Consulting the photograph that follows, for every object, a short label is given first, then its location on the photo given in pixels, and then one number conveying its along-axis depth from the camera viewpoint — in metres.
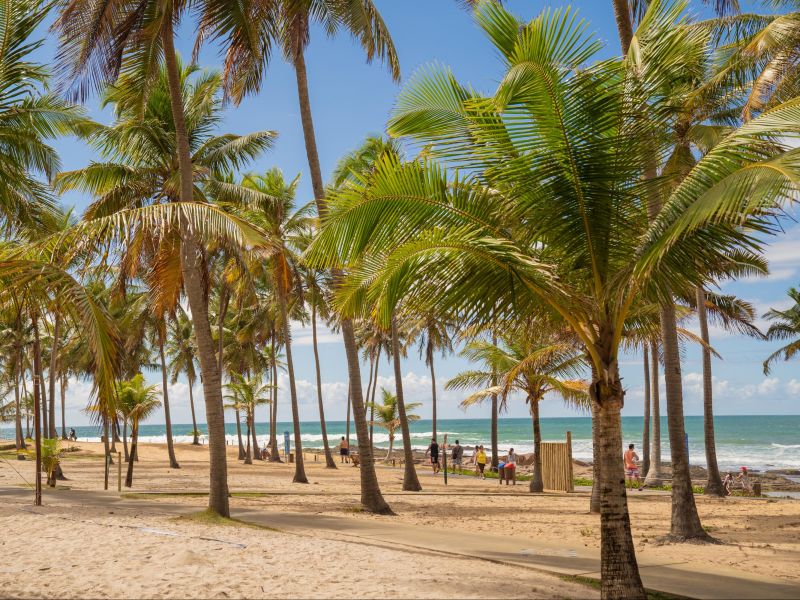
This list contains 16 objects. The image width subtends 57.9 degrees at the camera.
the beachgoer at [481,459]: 27.76
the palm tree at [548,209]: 6.60
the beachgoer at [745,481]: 22.48
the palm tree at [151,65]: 11.70
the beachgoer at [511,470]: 24.84
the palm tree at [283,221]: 21.88
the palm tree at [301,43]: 12.54
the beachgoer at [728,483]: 21.57
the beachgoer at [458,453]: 33.25
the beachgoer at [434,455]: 30.98
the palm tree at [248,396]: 39.44
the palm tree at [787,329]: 38.67
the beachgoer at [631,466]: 24.15
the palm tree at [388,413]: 38.69
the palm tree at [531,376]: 19.29
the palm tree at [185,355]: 44.53
